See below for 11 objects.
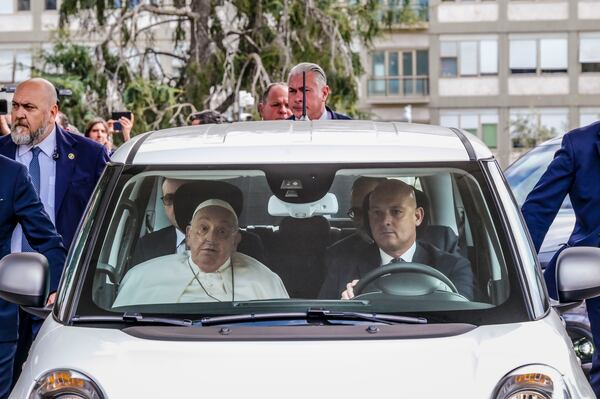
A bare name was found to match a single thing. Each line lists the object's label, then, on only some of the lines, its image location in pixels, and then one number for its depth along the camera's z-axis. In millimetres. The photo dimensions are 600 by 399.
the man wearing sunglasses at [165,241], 6841
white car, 5563
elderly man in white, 6396
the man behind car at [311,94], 13613
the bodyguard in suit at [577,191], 8815
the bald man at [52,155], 10663
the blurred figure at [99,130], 18189
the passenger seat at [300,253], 6499
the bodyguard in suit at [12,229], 9123
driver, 6499
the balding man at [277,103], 15131
